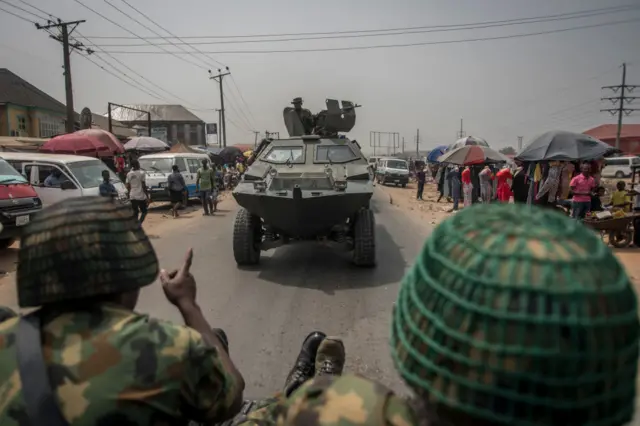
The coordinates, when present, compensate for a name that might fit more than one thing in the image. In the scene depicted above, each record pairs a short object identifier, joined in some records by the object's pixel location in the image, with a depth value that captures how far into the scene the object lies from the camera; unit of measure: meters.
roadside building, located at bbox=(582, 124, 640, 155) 51.28
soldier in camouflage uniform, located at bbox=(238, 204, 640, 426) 0.82
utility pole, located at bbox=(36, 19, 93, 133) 17.64
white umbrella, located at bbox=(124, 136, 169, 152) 19.91
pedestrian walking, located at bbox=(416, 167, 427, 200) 18.25
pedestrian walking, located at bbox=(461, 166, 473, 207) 13.38
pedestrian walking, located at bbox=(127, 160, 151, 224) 10.06
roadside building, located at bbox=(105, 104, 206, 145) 59.72
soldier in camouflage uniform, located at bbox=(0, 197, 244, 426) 1.24
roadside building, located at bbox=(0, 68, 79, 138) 28.06
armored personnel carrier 6.12
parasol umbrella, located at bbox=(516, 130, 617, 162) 8.80
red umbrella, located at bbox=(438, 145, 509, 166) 13.80
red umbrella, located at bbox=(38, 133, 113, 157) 14.21
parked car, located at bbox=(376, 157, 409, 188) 26.34
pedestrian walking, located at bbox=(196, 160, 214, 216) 12.87
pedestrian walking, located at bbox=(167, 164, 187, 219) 13.30
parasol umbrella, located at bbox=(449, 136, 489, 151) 15.71
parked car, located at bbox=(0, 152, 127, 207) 10.15
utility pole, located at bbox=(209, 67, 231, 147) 39.94
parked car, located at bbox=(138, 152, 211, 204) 14.75
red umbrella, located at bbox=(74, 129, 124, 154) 14.93
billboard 46.22
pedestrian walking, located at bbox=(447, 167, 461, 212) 14.39
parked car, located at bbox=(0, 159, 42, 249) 7.64
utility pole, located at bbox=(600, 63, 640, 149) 41.84
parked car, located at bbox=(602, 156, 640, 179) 31.39
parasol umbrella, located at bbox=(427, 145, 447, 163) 21.20
